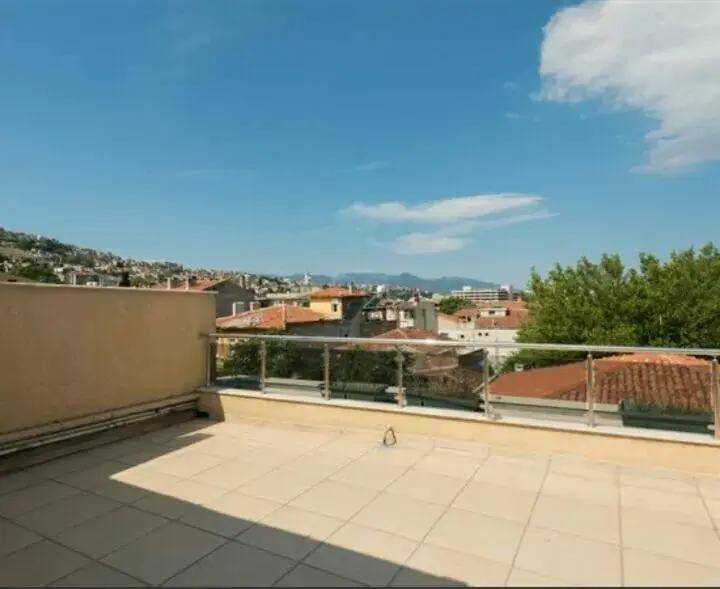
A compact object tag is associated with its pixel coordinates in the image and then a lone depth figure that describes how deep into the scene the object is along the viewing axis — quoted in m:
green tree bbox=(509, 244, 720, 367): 22.97
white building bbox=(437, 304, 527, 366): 54.06
